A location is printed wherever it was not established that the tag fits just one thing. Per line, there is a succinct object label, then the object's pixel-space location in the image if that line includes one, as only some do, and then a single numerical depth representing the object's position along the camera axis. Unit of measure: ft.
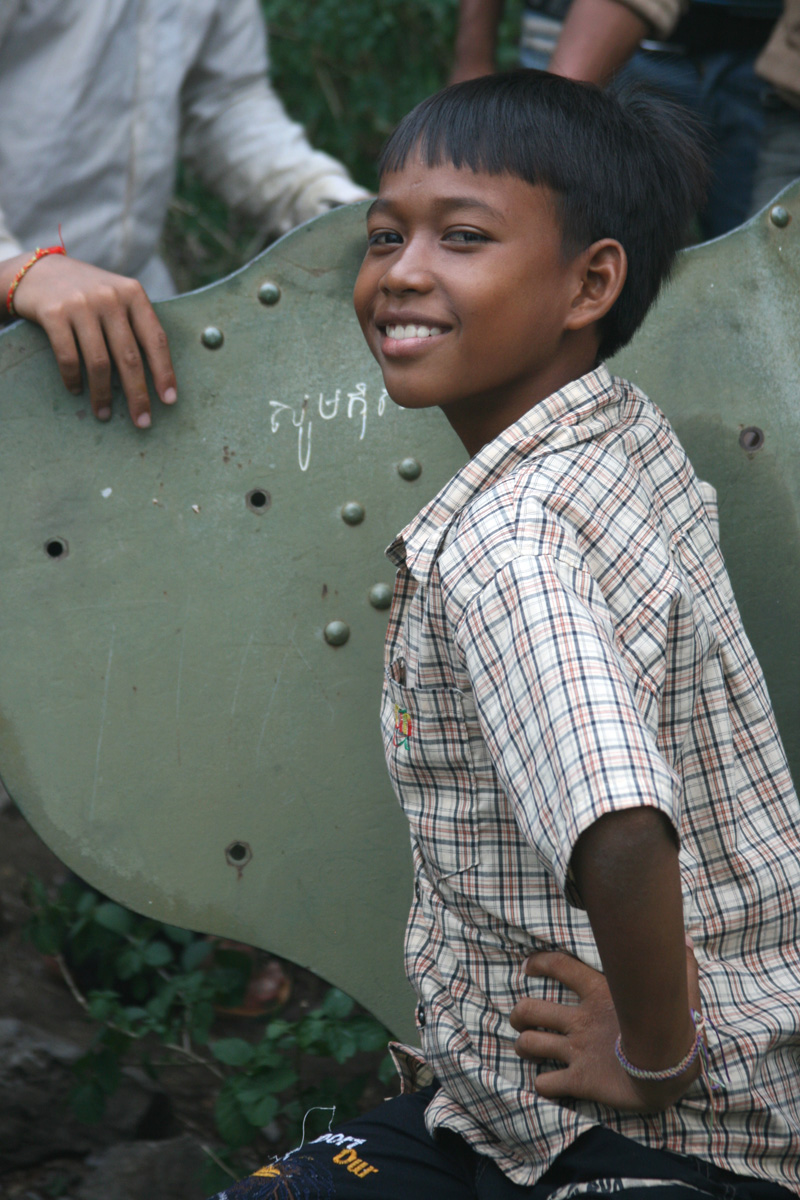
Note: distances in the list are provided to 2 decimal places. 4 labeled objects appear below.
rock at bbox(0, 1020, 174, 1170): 6.59
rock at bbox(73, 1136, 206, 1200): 6.38
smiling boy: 4.75
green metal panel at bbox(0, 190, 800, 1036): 5.88
